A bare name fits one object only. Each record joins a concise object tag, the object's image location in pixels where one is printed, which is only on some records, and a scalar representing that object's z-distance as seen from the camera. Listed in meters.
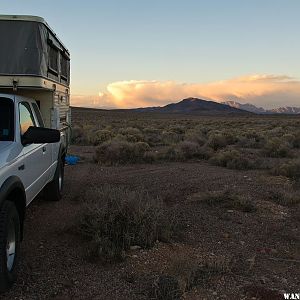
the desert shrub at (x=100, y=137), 22.56
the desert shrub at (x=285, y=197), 8.97
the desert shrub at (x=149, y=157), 15.23
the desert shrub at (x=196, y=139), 21.59
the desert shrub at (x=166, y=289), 4.48
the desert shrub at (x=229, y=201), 8.39
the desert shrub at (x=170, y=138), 22.45
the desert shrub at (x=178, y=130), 32.17
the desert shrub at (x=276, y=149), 17.59
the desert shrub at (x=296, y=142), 21.66
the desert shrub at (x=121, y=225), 5.77
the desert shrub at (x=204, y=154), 16.47
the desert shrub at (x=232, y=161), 13.88
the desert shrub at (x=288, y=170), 12.23
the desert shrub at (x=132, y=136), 21.98
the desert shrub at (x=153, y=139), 22.15
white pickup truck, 4.68
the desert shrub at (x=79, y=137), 23.29
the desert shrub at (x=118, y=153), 14.96
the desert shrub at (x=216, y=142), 20.08
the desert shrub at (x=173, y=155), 15.86
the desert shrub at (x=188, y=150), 16.38
